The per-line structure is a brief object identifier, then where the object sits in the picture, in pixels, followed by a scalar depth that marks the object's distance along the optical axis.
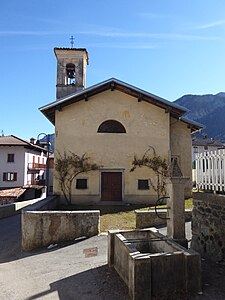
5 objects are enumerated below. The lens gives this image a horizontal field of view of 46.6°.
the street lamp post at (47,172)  18.34
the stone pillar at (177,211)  6.07
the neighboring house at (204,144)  60.44
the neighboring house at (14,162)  34.12
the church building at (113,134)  16.08
